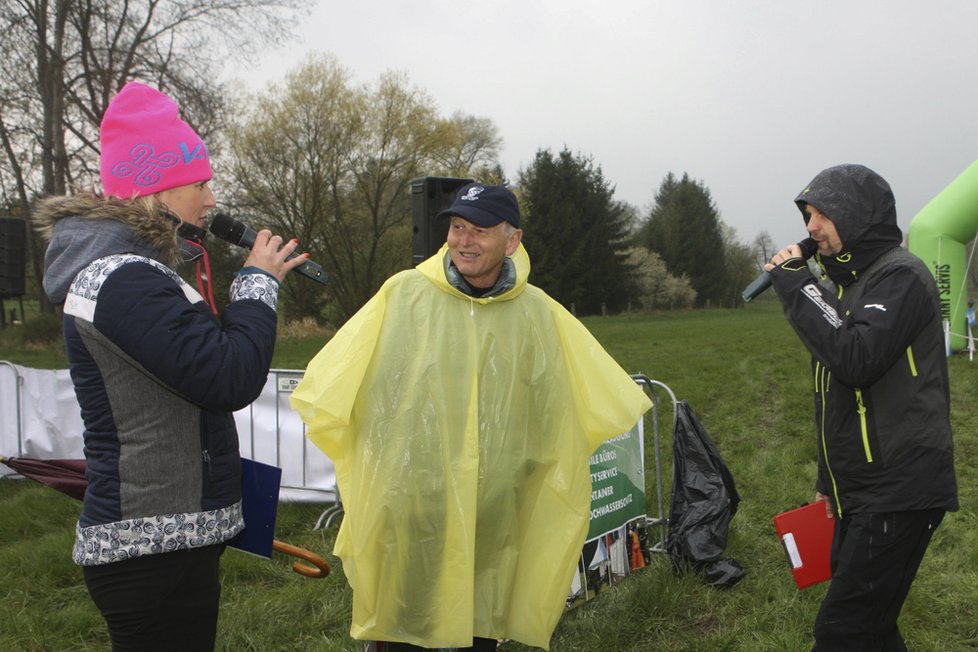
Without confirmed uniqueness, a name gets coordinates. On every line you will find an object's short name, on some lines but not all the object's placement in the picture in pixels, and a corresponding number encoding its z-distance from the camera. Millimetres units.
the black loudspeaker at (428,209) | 3955
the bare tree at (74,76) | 17828
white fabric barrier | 5656
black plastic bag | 4027
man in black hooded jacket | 2320
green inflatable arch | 12117
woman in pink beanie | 1644
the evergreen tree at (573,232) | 36562
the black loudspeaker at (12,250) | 5438
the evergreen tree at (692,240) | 50781
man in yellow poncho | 2381
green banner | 3705
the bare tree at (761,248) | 61938
